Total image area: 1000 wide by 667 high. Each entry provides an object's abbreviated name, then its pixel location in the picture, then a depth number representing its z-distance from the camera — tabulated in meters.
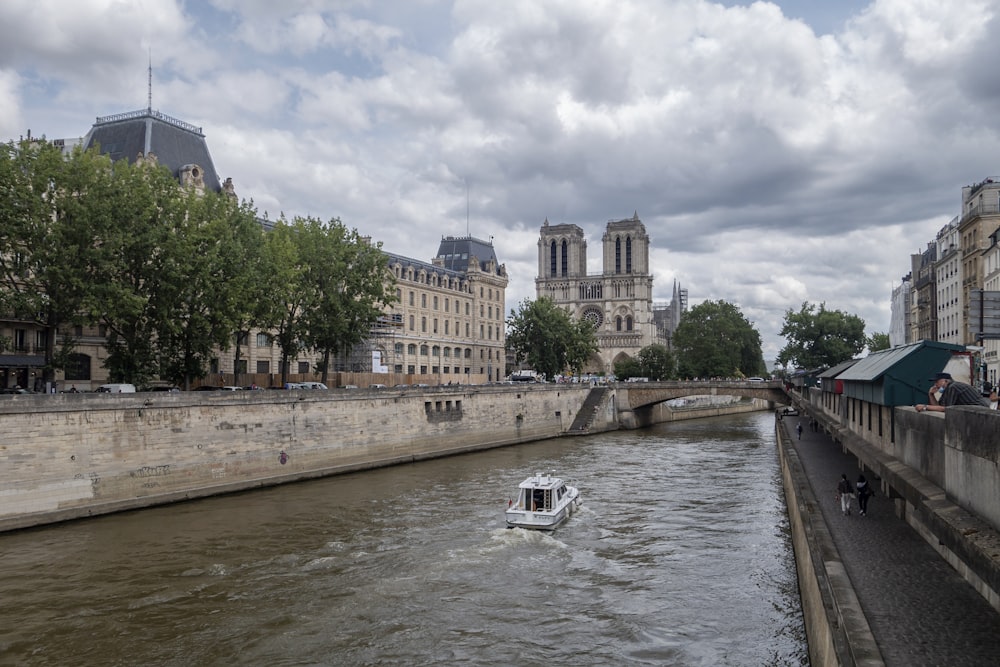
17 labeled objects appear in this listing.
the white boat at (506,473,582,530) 29.61
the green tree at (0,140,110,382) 36.53
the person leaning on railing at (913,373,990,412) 16.02
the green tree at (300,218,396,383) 55.09
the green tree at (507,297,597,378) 98.00
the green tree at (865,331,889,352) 138.21
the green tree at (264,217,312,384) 48.38
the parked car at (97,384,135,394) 36.62
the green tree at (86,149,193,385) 37.62
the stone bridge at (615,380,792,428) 83.06
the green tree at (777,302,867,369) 118.25
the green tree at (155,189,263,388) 40.66
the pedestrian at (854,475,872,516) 23.86
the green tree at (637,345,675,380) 133.38
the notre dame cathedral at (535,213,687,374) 165.88
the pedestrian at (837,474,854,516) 24.20
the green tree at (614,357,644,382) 143.12
